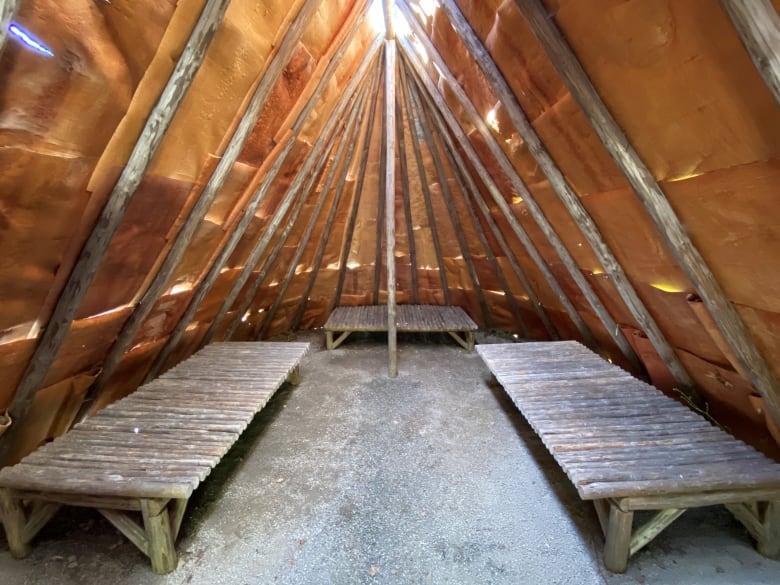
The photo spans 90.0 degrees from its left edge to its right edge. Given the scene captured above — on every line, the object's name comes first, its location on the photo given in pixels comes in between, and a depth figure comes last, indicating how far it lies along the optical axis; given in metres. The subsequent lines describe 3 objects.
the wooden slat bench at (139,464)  1.87
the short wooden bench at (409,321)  4.81
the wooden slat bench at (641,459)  1.85
